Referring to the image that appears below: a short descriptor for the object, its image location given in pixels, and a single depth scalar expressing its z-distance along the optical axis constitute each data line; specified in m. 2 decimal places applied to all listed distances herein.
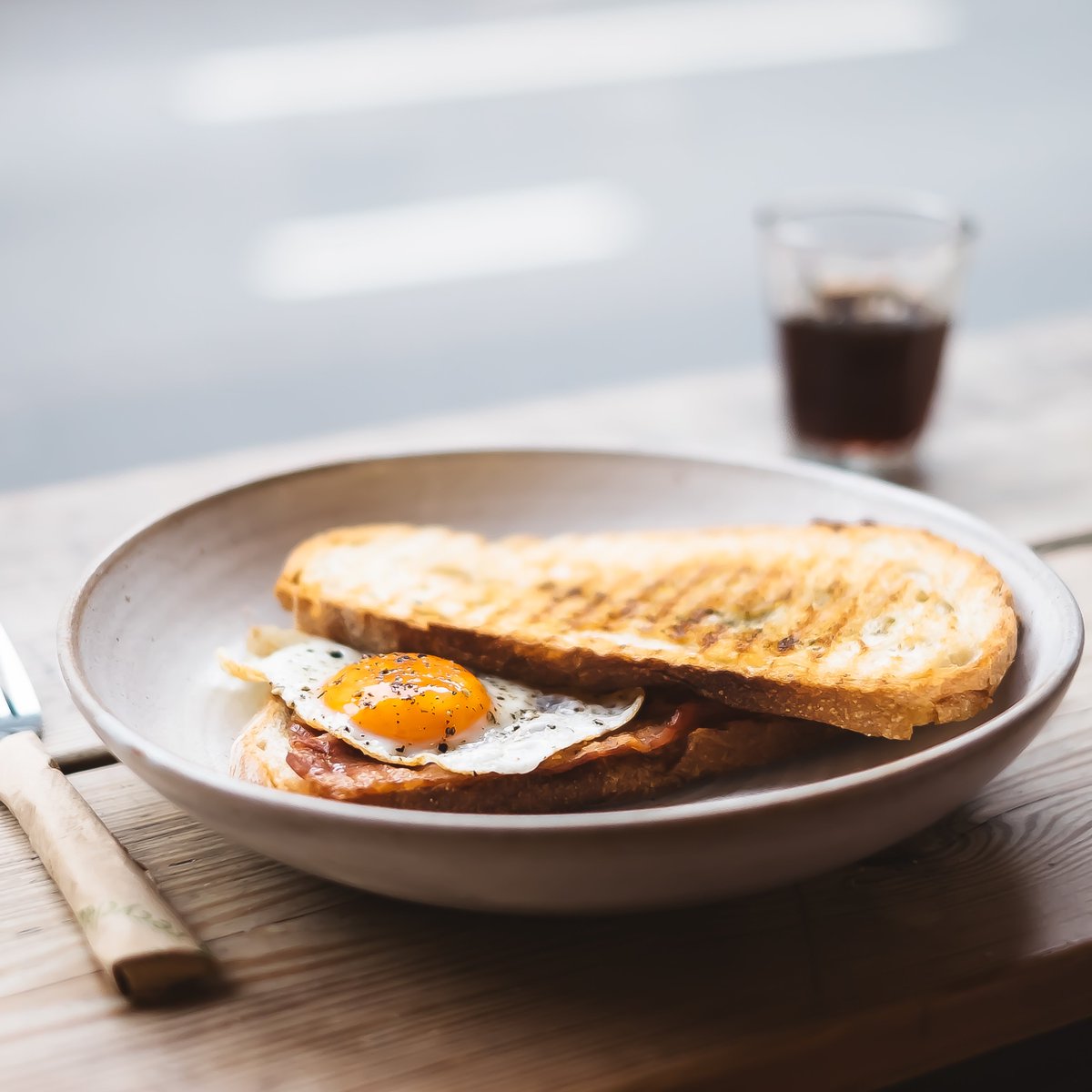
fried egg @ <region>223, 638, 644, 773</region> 0.54
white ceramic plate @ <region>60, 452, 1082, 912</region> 0.48
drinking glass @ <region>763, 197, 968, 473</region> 0.76
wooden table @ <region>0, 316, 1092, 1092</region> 0.49
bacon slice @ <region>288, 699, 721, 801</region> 0.53
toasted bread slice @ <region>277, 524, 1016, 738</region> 0.55
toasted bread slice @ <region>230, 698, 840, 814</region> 0.53
